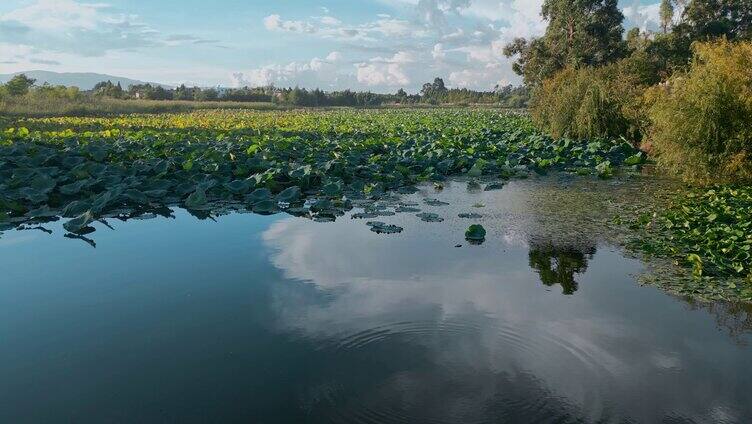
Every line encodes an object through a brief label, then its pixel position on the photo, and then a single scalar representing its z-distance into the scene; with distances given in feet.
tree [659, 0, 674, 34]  151.03
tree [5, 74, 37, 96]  148.83
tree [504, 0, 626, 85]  99.40
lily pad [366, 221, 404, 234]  24.81
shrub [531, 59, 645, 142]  56.65
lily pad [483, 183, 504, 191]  35.88
